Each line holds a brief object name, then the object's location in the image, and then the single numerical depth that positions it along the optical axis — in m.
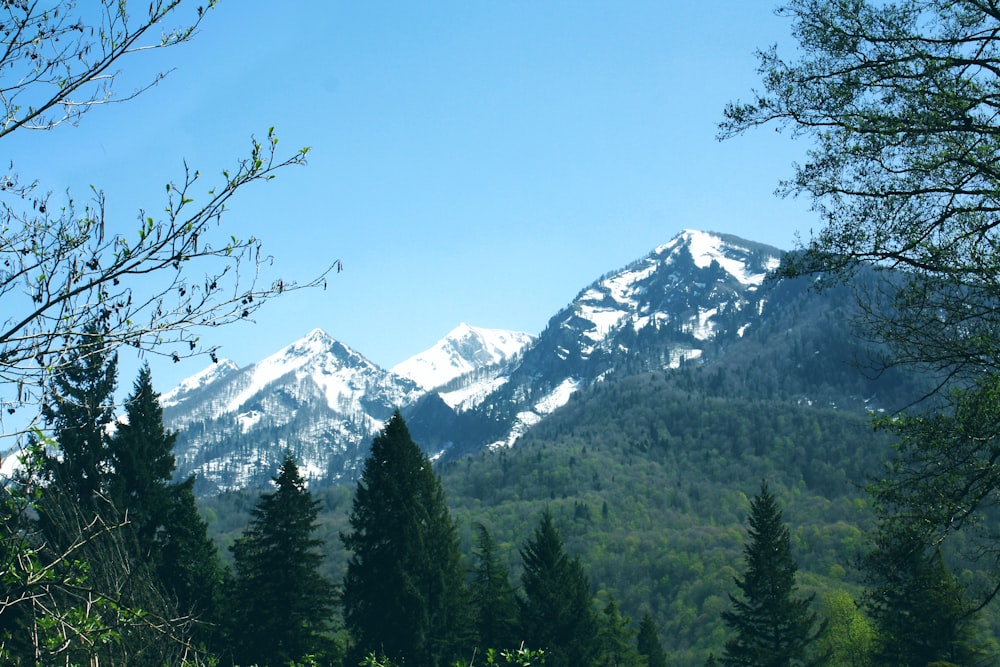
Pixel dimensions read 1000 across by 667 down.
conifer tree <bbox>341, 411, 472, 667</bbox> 25.81
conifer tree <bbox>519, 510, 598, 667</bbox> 30.80
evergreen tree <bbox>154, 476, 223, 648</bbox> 27.66
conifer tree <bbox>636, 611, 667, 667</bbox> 50.42
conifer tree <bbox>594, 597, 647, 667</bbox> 35.09
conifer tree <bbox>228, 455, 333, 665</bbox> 25.80
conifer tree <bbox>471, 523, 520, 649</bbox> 30.83
